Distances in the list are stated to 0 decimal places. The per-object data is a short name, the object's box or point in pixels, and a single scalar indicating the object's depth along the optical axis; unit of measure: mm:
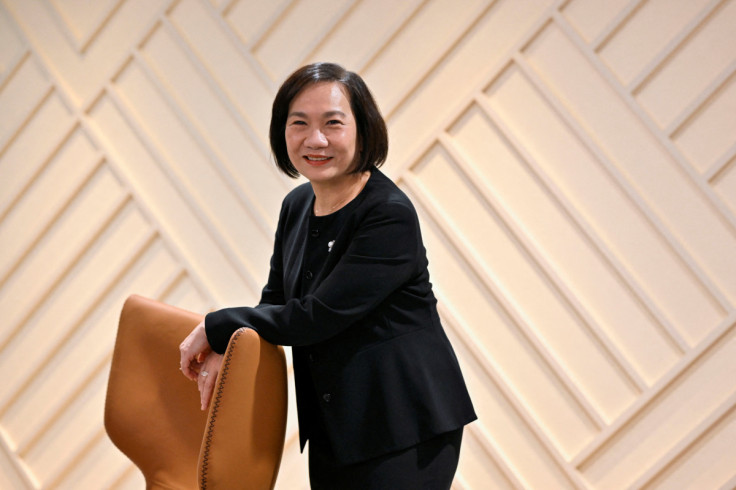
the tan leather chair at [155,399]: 3436
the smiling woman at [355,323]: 3111
